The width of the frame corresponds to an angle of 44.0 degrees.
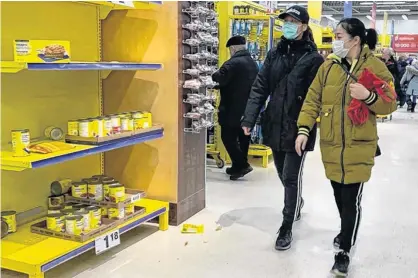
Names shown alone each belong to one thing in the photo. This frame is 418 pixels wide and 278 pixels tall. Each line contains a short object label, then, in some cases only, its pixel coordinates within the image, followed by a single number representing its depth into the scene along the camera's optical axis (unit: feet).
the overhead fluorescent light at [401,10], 90.53
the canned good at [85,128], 10.57
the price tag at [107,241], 10.55
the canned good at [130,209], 12.05
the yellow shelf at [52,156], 8.92
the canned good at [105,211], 11.66
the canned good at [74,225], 10.40
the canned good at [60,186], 12.12
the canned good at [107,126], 11.03
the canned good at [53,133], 11.21
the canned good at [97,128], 10.68
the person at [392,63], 40.06
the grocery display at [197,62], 13.15
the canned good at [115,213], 11.58
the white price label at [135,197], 12.04
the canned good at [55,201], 11.86
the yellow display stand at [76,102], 9.83
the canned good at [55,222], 10.59
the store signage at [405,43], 83.15
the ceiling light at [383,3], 77.73
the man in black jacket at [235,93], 18.58
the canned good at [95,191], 11.96
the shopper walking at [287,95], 11.54
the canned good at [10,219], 10.53
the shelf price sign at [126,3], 11.22
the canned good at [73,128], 10.73
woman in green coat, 9.86
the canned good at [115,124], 11.33
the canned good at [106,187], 11.91
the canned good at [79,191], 12.01
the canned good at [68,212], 10.84
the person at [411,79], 41.67
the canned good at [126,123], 11.73
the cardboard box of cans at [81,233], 10.27
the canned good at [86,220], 10.66
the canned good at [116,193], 11.71
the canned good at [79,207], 11.12
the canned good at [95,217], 10.87
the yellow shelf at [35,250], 9.22
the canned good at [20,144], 9.26
